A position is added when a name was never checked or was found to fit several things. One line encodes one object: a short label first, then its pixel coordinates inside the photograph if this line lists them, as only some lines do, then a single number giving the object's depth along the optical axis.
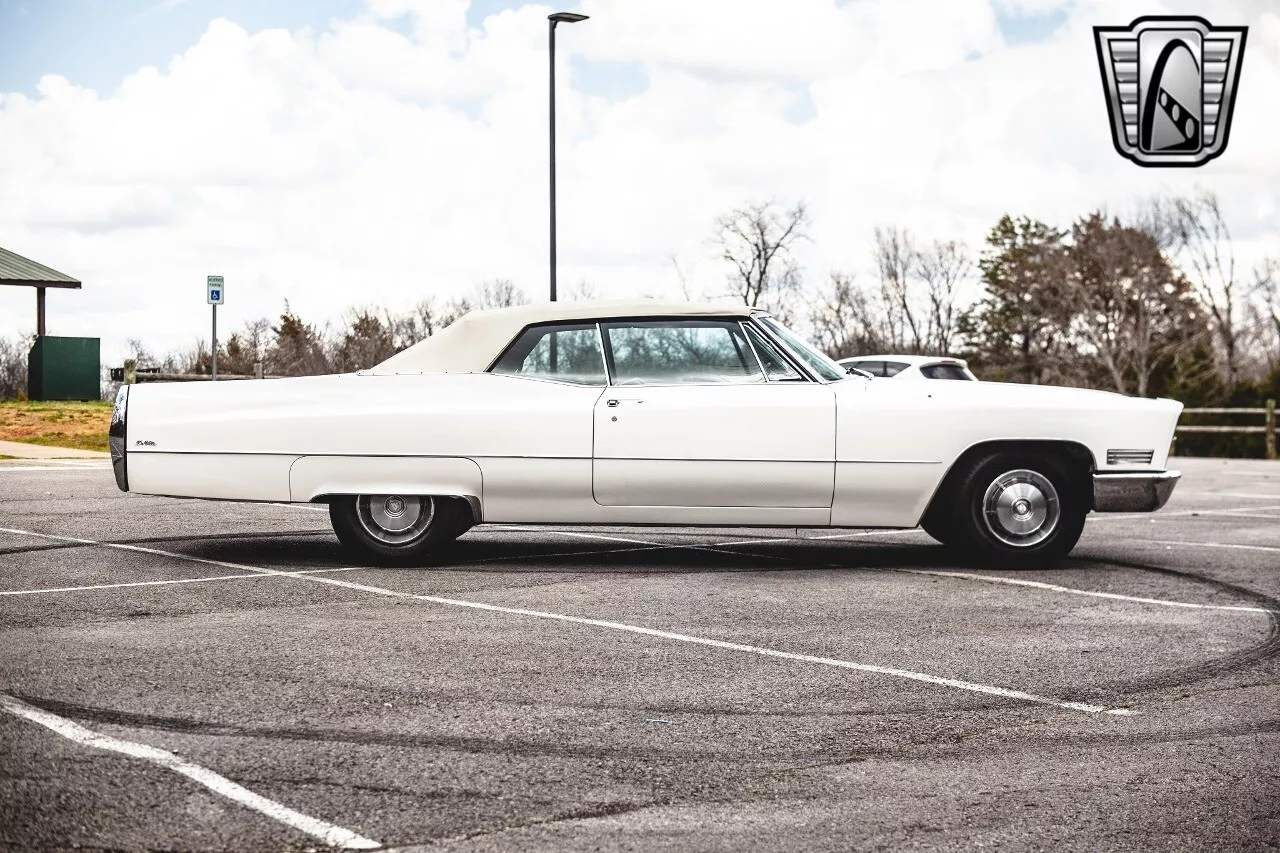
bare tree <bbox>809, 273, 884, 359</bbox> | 59.41
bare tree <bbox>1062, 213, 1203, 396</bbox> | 50.91
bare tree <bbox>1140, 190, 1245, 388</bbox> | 51.23
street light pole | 25.69
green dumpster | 31.38
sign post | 24.36
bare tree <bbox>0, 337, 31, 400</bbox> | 38.49
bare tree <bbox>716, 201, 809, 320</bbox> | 49.03
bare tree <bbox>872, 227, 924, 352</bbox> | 62.75
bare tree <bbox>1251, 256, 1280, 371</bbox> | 50.62
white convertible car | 8.77
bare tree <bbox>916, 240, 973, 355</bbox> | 63.78
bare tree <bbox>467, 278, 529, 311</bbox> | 48.16
